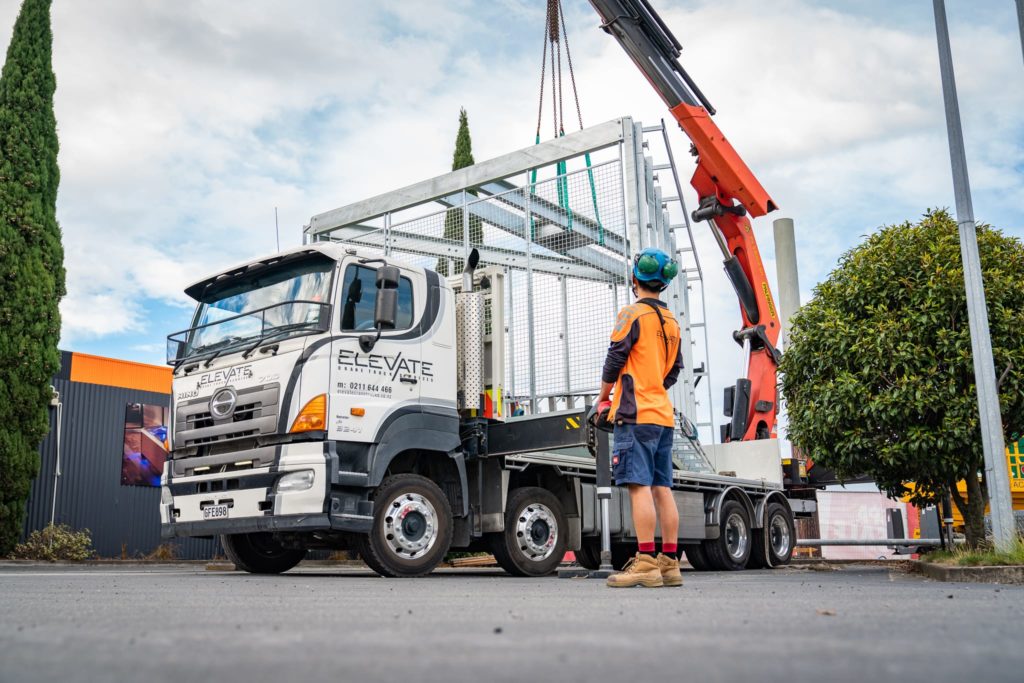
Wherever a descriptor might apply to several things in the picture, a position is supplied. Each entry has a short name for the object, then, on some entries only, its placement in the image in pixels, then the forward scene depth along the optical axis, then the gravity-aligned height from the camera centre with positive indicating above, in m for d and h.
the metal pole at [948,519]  10.16 -0.20
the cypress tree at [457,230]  12.12 +3.58
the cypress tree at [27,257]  14.09 +4.05
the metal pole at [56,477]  16.11 +0.74
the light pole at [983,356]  7.26 +1.10
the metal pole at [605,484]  8.09 +0.20
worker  6.23 +0.68
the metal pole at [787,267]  24.45 +6.03
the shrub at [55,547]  13.99 -0.37
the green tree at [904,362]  8.48 +1.28
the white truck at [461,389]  7.56 +1.09
